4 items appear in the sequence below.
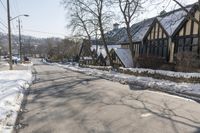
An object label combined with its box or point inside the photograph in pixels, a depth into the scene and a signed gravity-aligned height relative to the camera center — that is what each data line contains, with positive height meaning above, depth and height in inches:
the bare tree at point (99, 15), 759.9 +254.6
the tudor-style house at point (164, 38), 521.6 +107.1
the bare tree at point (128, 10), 608.9 +231.3
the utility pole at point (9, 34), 656.7 +126.6
